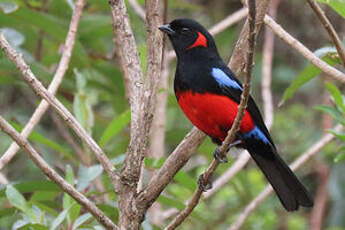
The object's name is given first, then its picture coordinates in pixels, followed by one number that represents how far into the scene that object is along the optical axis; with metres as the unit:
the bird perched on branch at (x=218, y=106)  6.03
